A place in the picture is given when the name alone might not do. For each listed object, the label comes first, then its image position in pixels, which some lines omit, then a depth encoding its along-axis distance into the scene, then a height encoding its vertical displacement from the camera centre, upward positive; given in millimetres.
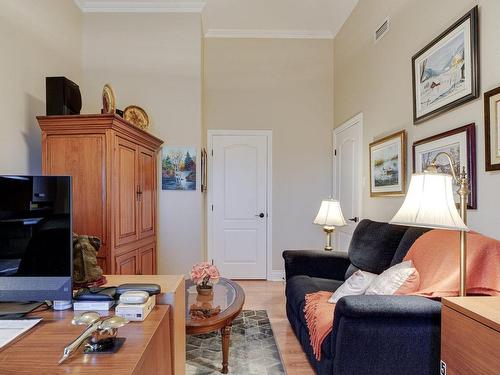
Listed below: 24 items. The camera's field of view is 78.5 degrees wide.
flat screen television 1153 -213
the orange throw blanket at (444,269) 1501 -431
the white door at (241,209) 4375 -305
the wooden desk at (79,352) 798 -469
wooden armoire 2449 +178
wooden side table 984 -528
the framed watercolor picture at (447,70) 1806 +776
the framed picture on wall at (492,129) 1634 +315
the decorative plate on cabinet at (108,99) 2641 +778
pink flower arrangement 2305 -653
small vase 2336 -779
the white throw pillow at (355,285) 1999 -653
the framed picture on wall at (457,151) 1811 +235
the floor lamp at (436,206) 1367 -91
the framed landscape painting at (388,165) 2557 +196
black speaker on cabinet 2547 +785
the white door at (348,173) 3463 +176
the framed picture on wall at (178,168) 3564 +237
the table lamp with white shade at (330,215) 2984 -273
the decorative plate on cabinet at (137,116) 3347 +810
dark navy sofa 1458 -722
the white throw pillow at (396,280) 1693 -528
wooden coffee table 1878 -829
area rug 2121 -1257
